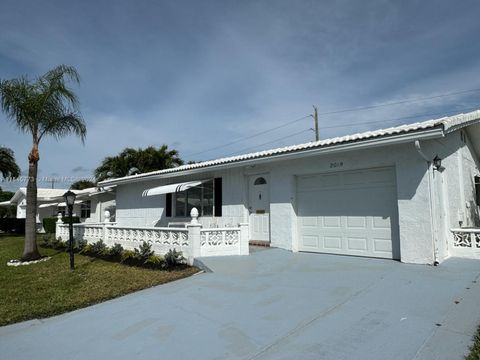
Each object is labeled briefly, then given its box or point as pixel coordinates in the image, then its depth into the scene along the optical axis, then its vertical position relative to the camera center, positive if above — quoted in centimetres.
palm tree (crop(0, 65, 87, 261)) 1218 +380
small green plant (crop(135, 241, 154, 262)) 1075 -126
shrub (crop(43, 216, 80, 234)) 2638 -72
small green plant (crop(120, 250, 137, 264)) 1106 -142
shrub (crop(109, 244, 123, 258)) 1225 -135
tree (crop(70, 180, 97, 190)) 5388 +462
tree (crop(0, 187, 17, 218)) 4915 +64
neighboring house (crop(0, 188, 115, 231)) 2505 +83
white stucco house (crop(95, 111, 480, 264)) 825 +49
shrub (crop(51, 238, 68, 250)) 1609 -142
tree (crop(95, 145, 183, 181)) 2953 +439
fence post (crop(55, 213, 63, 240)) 1764 -65
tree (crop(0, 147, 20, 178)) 2265 +342
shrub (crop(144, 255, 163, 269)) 991 -145
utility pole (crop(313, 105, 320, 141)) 3156 +810
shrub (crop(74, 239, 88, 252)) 1427 -131
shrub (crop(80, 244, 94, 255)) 1366 -142
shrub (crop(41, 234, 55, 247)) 1705 -129
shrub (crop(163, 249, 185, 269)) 963 -133
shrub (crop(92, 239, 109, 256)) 1273 -132
